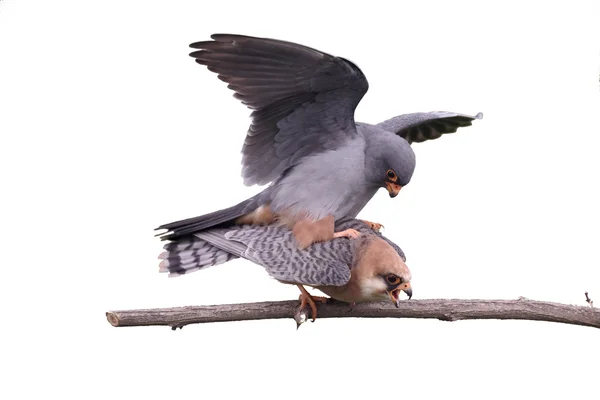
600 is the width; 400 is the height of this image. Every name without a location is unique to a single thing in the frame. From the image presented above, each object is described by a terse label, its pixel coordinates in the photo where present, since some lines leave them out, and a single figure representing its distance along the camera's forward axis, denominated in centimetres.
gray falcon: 771
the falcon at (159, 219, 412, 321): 786
